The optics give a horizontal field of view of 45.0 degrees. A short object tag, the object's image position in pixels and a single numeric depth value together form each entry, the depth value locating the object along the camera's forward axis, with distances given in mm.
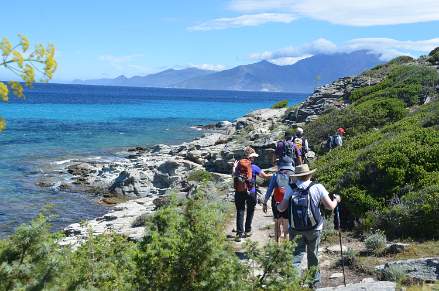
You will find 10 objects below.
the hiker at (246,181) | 11781
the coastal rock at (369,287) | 7861
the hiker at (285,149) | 14366
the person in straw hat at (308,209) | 8289
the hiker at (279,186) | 10812
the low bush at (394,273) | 8766
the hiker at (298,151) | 15164
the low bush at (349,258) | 10379
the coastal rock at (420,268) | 8766
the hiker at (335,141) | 21447
